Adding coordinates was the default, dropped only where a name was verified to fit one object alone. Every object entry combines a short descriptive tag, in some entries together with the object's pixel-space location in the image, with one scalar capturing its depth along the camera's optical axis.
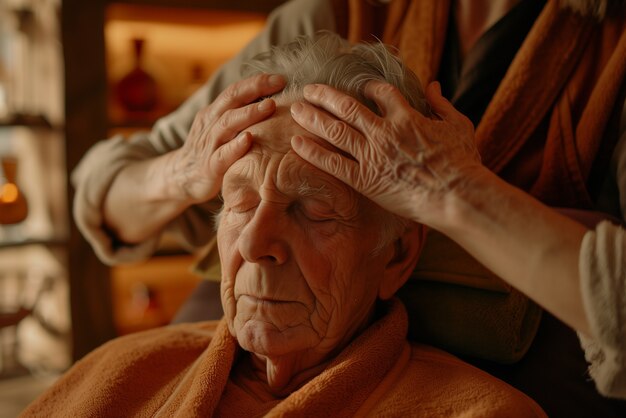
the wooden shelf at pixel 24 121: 2.72
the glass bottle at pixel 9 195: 2.68
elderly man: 0.95
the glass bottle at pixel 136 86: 3.07
